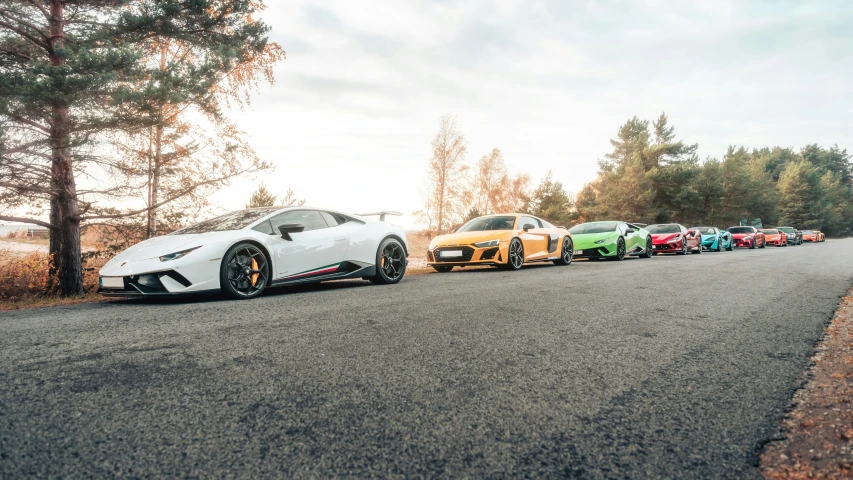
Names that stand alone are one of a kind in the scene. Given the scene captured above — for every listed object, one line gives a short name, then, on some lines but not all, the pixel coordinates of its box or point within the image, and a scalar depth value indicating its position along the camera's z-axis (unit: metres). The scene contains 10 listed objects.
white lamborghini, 6.15
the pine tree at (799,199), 80.31
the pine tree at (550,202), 43.00
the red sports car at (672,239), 21.56
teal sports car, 26.06
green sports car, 16.12
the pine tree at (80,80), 7.88
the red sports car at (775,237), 37.16
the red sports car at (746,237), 31.59
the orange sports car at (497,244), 11.81
